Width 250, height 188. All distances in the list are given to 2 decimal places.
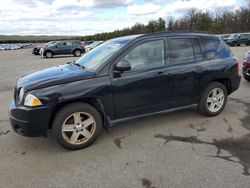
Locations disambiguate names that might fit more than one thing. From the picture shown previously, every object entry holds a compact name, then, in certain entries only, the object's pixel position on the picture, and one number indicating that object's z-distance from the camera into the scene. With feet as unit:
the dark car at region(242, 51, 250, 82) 19.29
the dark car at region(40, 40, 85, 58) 59.77
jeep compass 9.34
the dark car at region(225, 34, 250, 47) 83.03
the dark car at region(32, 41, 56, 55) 72.49
